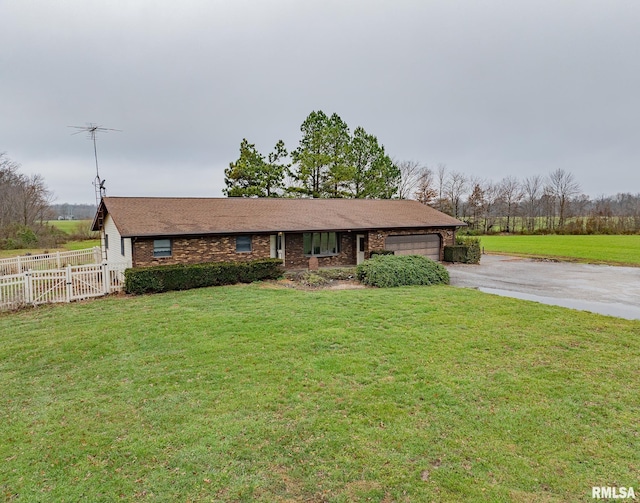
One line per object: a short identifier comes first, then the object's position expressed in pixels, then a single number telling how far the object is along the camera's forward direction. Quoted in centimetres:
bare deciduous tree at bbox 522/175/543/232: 5488
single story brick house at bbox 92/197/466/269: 1477
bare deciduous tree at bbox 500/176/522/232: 5516
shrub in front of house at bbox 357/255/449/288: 1382
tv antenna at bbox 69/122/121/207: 1705
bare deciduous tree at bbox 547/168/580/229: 5247
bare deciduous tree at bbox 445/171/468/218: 5277
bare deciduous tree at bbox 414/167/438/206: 5048
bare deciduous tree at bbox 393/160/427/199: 5066
